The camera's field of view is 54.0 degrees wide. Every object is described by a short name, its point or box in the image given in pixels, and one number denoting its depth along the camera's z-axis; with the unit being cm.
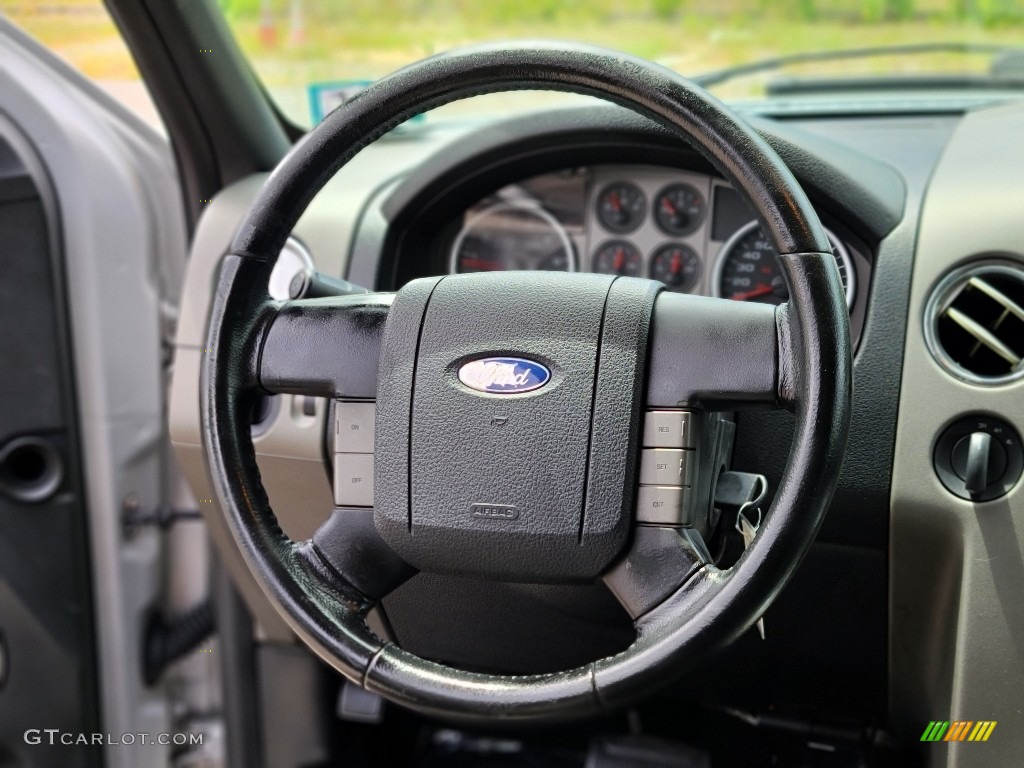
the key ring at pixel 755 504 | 85
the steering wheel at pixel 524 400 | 76
